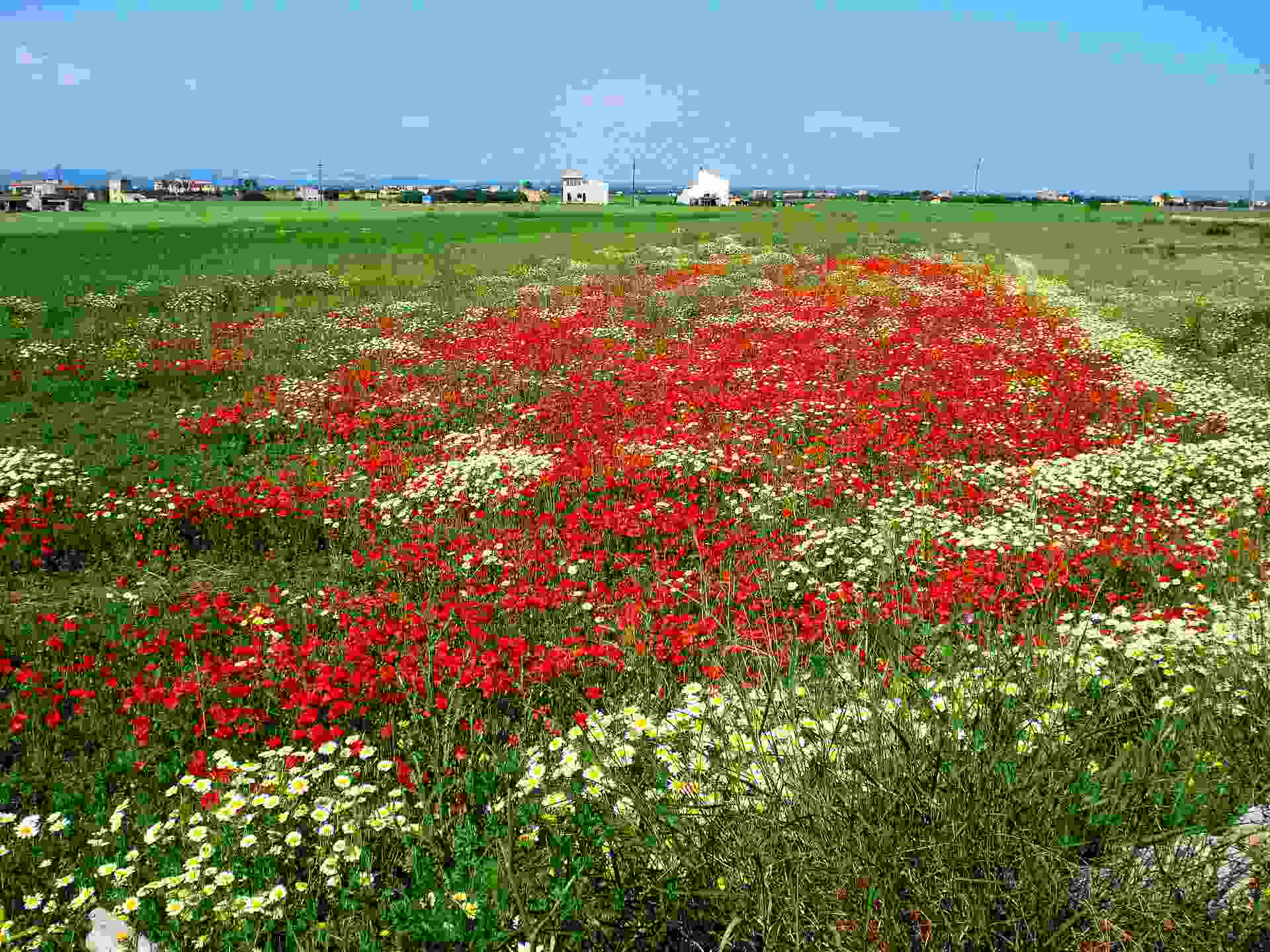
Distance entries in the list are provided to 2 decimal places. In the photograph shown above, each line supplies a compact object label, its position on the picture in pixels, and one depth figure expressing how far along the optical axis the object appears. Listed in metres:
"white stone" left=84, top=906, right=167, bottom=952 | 3.76
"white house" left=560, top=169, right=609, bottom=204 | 181.25
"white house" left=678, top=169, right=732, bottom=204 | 167.62
